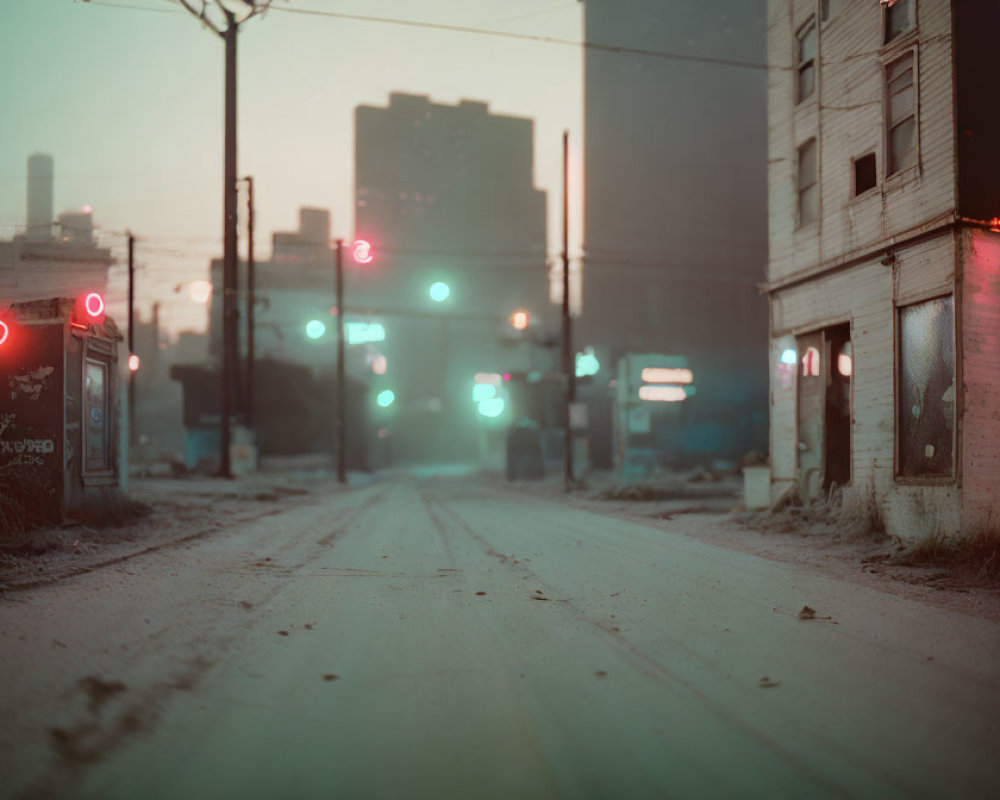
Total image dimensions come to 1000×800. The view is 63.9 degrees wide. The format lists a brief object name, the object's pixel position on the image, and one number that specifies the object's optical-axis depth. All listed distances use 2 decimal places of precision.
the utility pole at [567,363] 27.23
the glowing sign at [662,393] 34.94
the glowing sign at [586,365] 30.58
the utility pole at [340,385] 31.88
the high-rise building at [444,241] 76.19
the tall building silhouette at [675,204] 62.56
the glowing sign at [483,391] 43.53
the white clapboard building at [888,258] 10.68
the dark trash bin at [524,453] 37.31
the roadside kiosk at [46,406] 11.53
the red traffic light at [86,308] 12.14
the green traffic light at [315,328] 27.89
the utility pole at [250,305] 28.77
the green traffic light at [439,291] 25.33
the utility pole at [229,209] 24.04
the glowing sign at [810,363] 14.86
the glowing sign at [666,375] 35.34
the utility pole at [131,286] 30.78
